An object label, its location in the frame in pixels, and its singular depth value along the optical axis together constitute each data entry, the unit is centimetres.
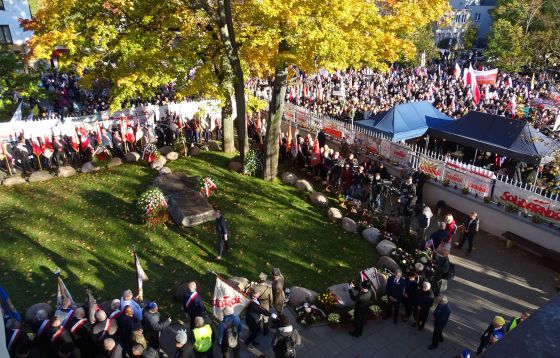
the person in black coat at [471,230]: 1213
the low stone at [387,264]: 1133
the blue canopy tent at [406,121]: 1806
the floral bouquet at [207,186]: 1423
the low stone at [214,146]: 1927
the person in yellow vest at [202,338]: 735
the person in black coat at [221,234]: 1128
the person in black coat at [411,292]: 923
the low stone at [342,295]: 1014
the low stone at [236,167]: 1703
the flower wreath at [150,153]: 1706
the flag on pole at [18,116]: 1889
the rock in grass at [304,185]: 1591
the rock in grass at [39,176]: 1547
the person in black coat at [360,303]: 892
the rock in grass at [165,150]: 1818
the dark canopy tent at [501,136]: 1527
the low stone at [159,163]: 1664
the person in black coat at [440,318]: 847
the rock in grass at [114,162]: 1680
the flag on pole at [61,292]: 884
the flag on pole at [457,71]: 2730
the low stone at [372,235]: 1287
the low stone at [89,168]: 1633
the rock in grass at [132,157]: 1738
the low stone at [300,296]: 1020
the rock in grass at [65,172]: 1586
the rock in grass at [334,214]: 1399
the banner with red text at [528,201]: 1218
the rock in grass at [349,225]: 1345
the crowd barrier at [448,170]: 1261
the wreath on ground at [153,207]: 1262
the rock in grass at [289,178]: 1644
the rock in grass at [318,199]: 1487
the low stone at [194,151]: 1834
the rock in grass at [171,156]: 1762
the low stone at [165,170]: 1578
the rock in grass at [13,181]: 1509
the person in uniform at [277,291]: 903
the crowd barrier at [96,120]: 1731
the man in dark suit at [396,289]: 940
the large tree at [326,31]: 1180
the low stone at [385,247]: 1226
